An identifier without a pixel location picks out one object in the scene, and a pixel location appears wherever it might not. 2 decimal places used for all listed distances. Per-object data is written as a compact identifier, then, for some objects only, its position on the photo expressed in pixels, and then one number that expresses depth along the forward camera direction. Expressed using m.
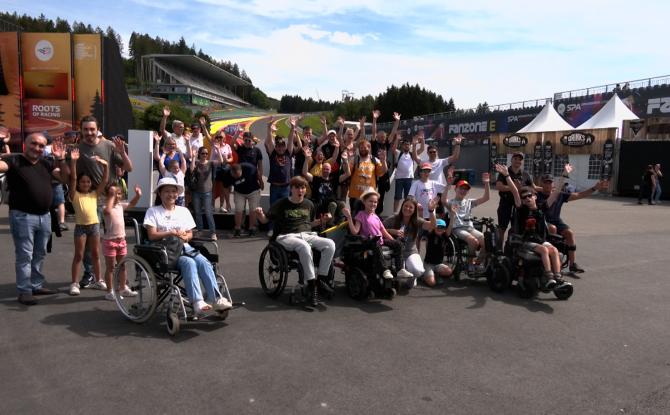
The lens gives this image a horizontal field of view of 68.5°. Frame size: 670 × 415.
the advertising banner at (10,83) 21.83
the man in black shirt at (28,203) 4.93
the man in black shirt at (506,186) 7.01
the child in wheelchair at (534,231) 5.50
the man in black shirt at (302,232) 5.14
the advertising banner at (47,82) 21.88
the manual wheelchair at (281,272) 5.25
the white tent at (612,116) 22.70
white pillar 10.46
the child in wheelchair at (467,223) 6.34
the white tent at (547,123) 26.31
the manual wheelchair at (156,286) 4.27
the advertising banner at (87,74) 22.05
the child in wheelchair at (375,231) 5.32
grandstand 113.56
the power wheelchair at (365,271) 5.36
